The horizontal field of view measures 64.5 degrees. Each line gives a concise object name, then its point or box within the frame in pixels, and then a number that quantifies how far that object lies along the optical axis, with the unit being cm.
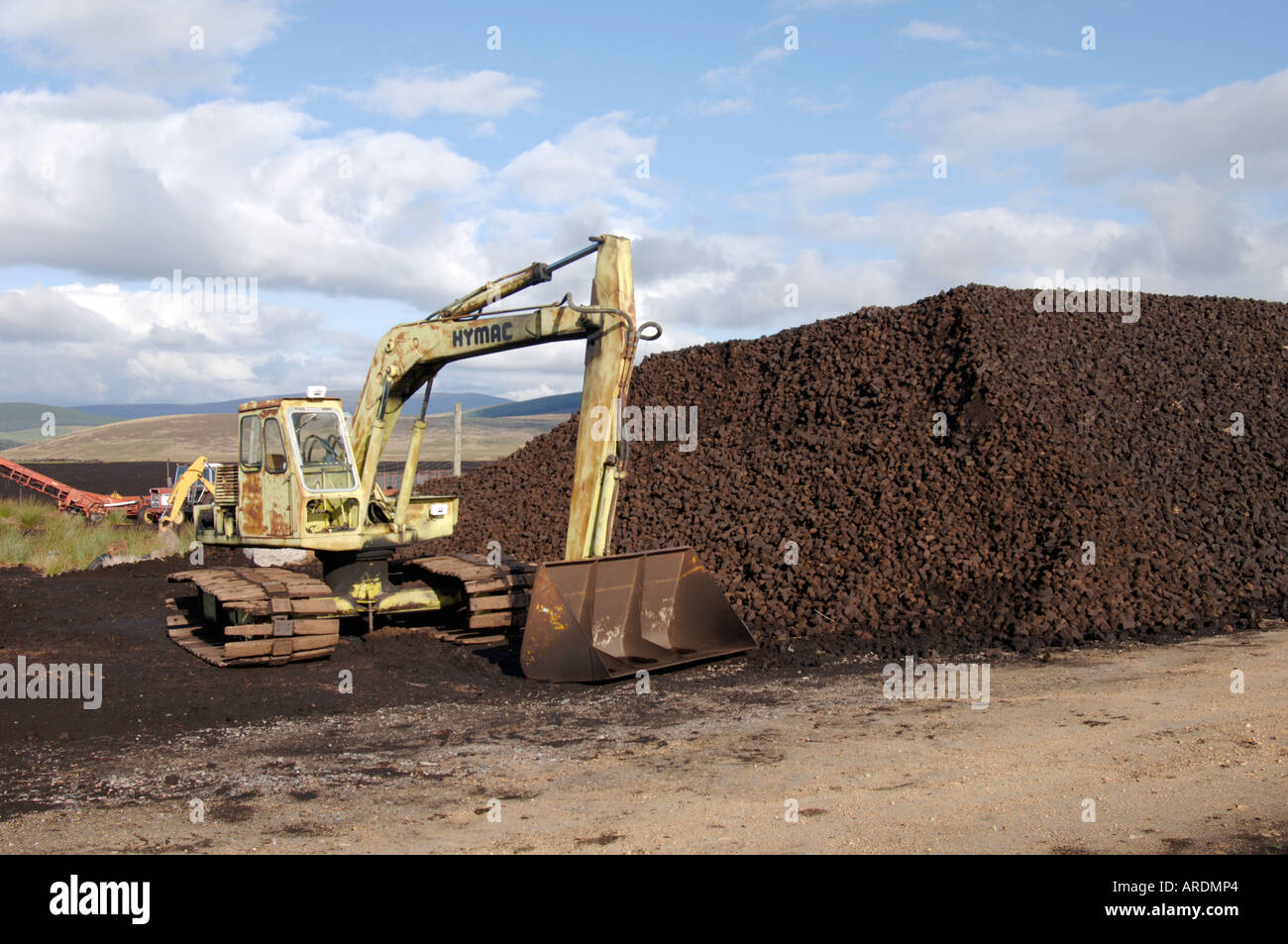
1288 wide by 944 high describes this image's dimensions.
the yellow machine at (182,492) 2122
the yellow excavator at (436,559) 963
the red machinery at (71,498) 2950
